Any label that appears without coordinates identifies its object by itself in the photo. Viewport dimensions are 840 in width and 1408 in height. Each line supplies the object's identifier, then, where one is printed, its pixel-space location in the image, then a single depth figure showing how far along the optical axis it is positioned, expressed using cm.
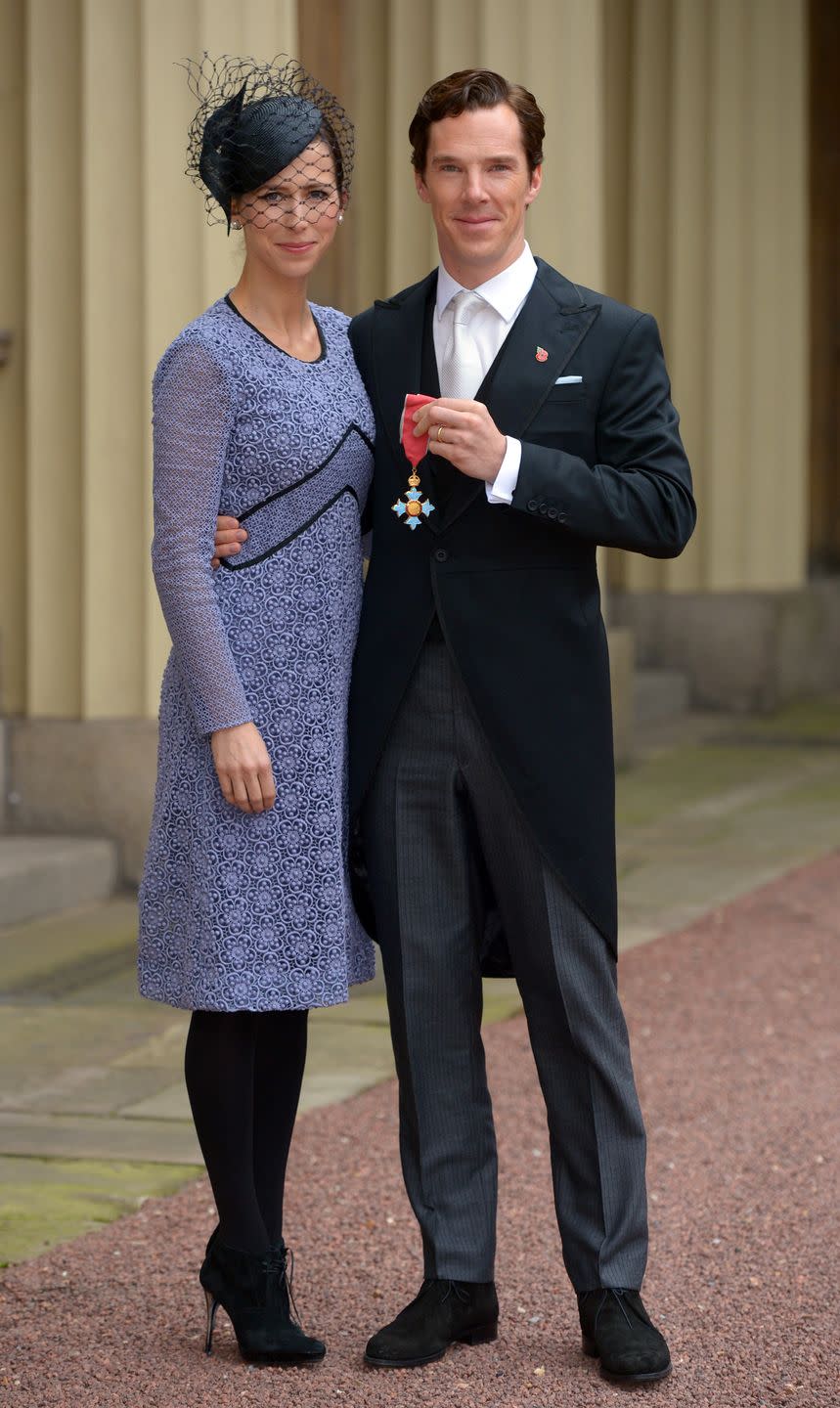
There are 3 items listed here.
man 575
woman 581
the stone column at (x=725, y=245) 2270
